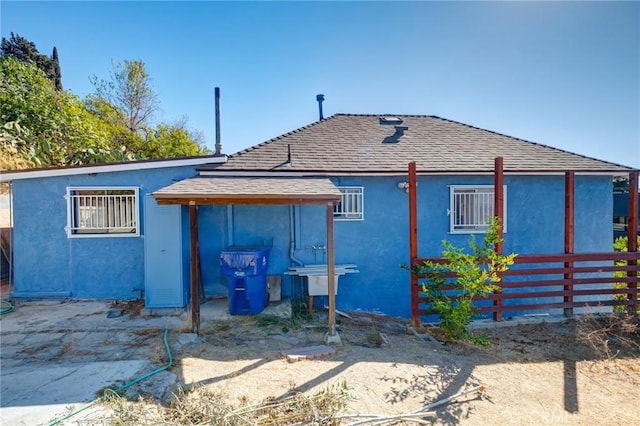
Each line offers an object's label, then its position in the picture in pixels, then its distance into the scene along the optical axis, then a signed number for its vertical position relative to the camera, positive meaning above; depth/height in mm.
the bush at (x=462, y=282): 5086 -1383
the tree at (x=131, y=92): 20250 +7891
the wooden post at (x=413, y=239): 5781 -694
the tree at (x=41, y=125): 12195 +3893
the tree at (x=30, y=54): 22078 +11553
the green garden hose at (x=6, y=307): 6172 -2085
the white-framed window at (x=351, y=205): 7281 -24
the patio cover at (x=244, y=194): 4922 +194
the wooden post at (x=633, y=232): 6340 -674
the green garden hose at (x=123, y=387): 3000 -2142
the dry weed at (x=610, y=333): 5035 -2472
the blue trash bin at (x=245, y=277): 6004 -1464
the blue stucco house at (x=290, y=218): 6832 -314
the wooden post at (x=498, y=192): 5965 +201
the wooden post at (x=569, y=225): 6355 -513
